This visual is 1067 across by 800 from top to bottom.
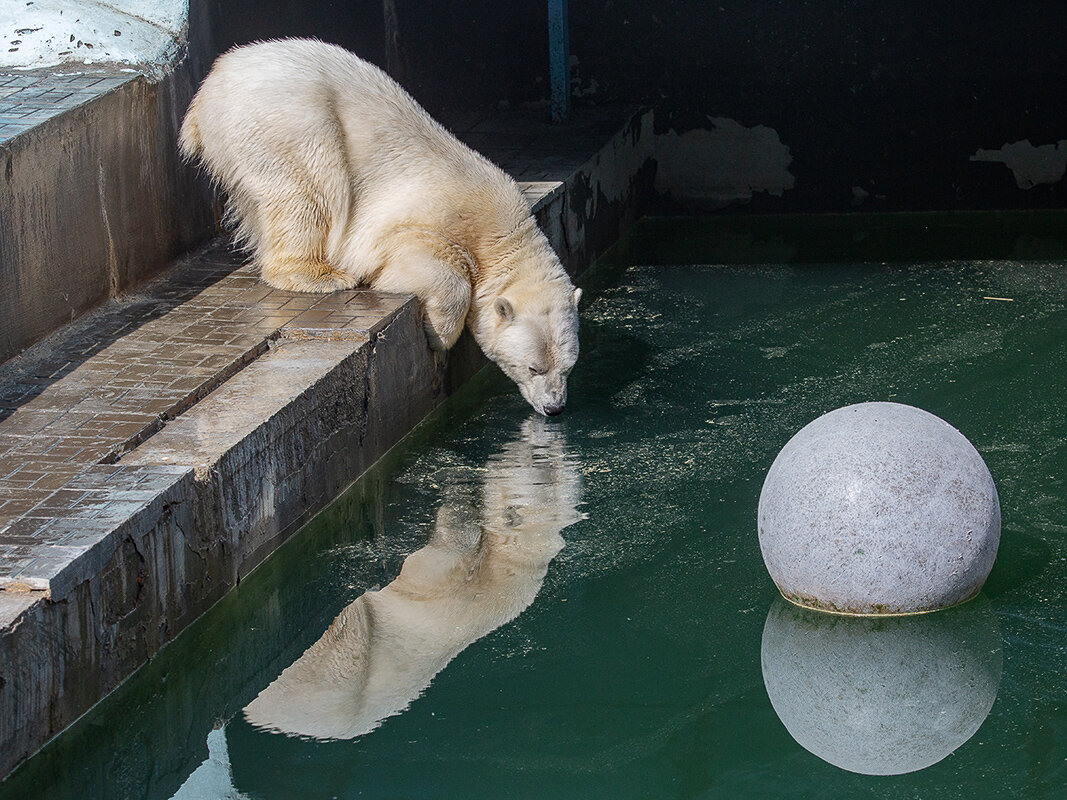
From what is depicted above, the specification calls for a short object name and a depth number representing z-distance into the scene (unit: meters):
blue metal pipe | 10.95
